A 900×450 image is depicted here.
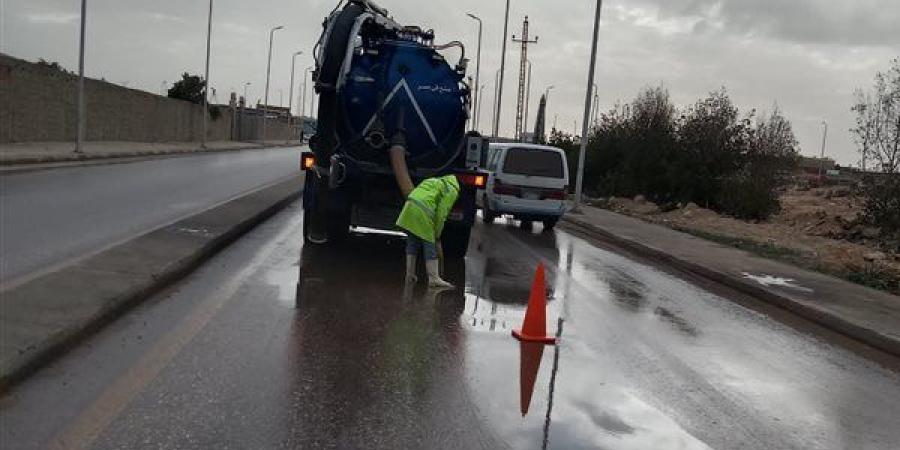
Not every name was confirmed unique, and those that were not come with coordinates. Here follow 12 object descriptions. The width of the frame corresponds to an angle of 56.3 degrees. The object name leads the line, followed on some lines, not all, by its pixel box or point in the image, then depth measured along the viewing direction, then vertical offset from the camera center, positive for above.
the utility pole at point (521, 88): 75.56 +6.17
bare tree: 20.08 +1.20
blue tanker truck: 11.83 +0.33
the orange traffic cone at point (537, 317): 7.53 -1.48
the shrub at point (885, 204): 20.11 -0.52
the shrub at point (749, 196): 27.62 -0.82
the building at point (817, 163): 142.07 +2.61
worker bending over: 9.80 -0.87
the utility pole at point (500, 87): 43.03 +3.55
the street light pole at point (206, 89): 55.56 +2.38
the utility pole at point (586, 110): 25.67 +1.47
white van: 19.05 -0.68
